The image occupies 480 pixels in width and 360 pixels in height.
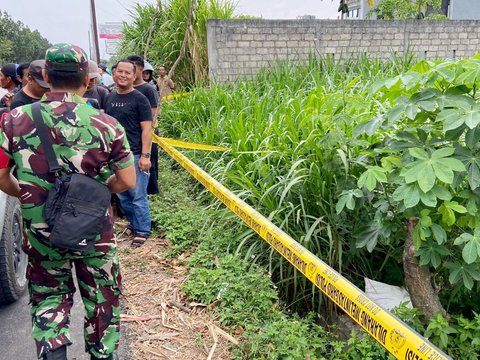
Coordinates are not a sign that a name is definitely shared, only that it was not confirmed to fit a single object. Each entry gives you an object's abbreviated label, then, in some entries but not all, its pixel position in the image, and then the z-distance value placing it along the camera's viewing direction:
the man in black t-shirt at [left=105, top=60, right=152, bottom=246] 4.27
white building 24.59
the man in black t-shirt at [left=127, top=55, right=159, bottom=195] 4.91
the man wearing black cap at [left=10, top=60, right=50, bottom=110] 3.97
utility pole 21.05
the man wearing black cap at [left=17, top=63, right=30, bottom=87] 5.52
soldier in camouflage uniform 2.12
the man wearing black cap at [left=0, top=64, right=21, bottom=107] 5.93
